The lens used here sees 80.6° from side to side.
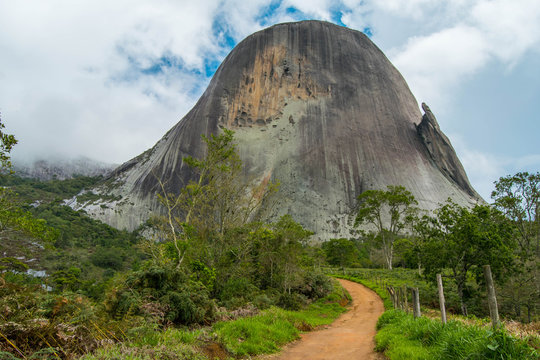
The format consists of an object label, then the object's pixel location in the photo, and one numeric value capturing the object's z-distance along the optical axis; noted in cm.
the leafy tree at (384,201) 4162
